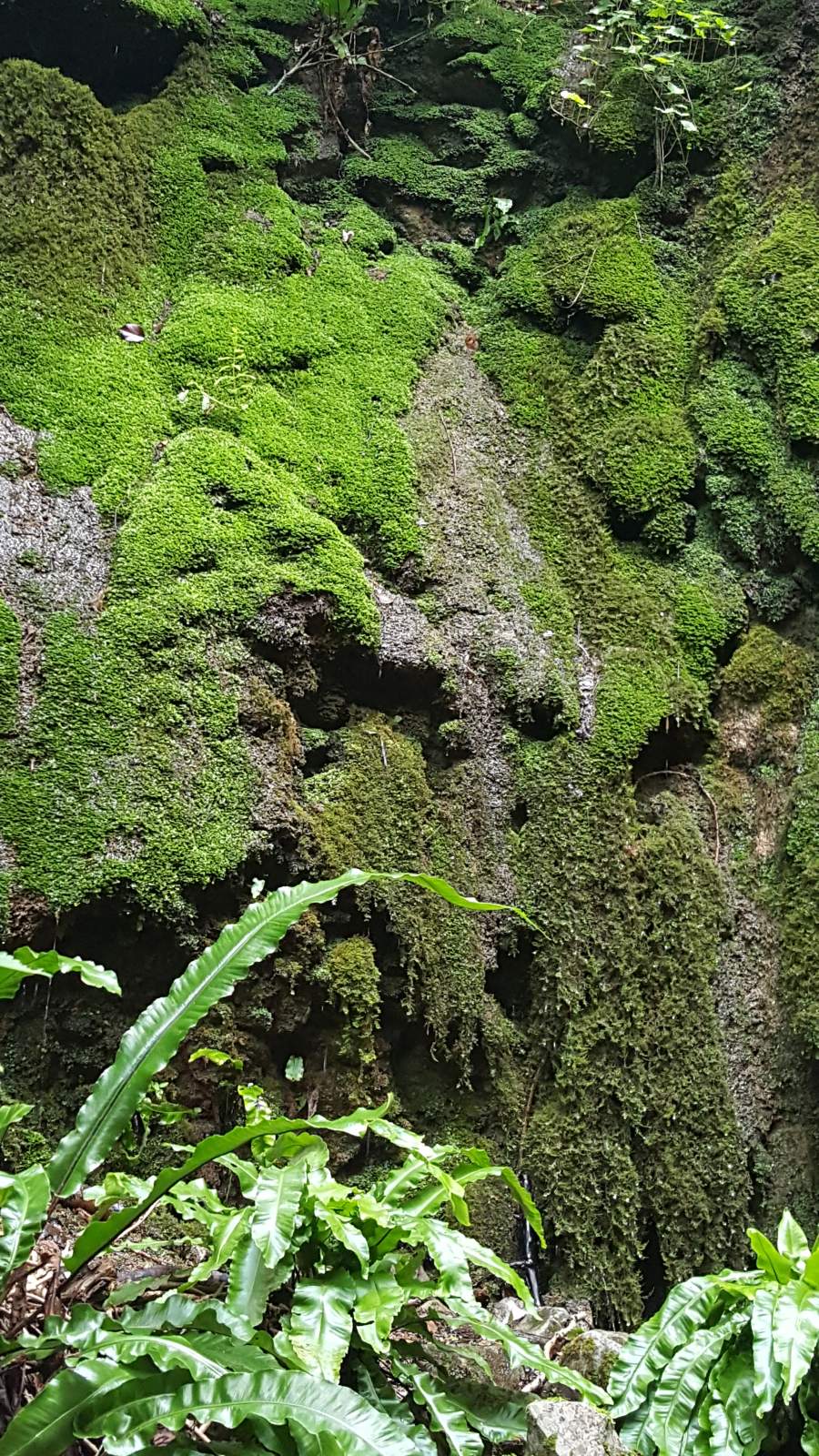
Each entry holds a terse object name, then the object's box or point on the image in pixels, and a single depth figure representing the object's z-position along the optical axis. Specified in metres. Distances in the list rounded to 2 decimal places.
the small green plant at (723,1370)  1.82
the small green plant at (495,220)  4.60
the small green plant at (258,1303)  1.42
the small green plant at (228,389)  3.51
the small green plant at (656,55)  4.41
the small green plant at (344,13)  4.40
